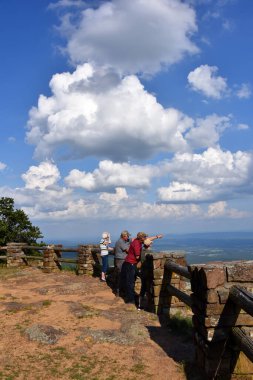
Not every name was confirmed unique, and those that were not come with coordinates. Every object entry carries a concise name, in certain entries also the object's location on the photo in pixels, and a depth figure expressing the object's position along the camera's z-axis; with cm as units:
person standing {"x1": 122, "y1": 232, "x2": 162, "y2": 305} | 1138
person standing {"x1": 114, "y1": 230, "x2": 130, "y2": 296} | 1282
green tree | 2654
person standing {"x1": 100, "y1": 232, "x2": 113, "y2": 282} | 1476
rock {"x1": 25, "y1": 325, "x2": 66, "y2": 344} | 816
